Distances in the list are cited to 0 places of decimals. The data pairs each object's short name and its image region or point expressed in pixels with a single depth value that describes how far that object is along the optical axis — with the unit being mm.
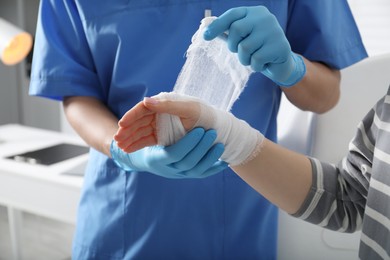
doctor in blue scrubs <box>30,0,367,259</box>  855
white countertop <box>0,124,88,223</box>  1413
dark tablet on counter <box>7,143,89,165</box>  1642
